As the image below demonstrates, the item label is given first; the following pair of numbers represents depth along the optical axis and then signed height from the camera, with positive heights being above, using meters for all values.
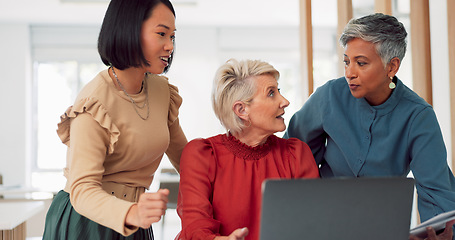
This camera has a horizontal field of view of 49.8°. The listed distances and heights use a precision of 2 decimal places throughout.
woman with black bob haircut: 1.33 +0.03
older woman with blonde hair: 1.59 -0.08
